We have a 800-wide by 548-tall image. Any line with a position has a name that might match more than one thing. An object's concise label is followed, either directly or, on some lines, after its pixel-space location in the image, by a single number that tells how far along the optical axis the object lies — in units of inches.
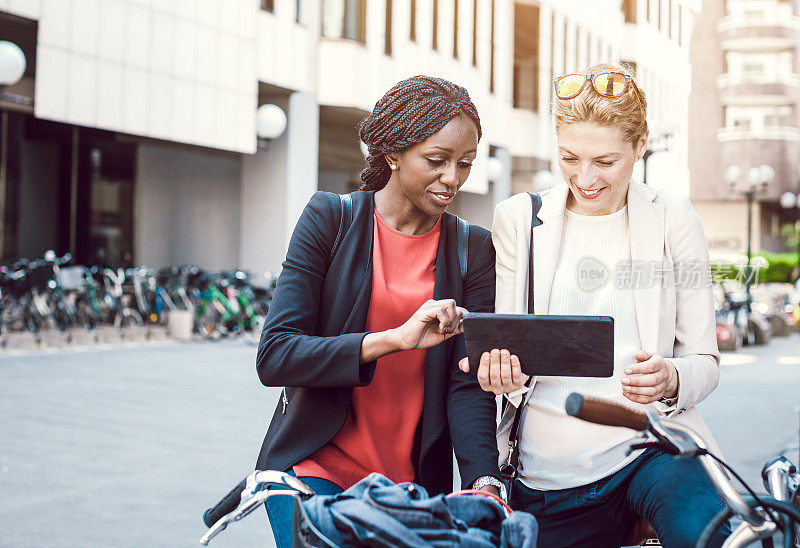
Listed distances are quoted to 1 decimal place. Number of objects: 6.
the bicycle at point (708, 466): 61.7
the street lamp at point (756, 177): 1000.9
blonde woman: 90.5
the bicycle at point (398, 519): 62.0
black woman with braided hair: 90.9
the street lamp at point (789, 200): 1643.7
